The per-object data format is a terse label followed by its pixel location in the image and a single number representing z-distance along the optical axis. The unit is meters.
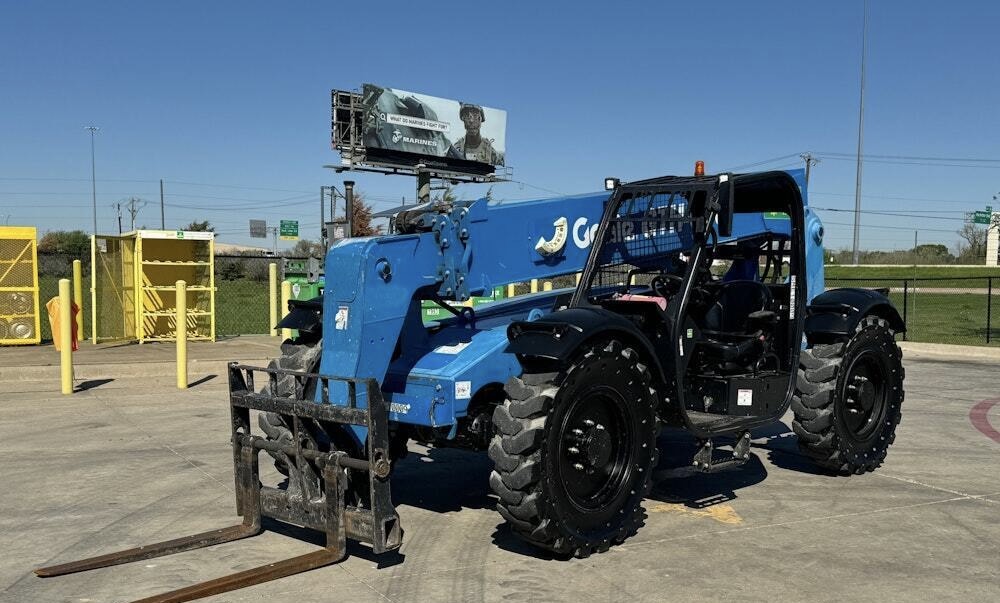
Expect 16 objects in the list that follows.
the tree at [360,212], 47.91
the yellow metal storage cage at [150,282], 17.39
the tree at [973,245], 71.46
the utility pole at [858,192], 52.41
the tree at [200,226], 54.44
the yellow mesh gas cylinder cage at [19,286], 16.56
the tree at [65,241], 50.54
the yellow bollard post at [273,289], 17.22
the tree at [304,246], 48.82
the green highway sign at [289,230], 30.39
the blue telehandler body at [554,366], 5.30
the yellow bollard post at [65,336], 11.81
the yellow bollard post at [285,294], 16.69
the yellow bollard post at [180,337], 12.79
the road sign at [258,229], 31.66
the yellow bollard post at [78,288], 15.02
